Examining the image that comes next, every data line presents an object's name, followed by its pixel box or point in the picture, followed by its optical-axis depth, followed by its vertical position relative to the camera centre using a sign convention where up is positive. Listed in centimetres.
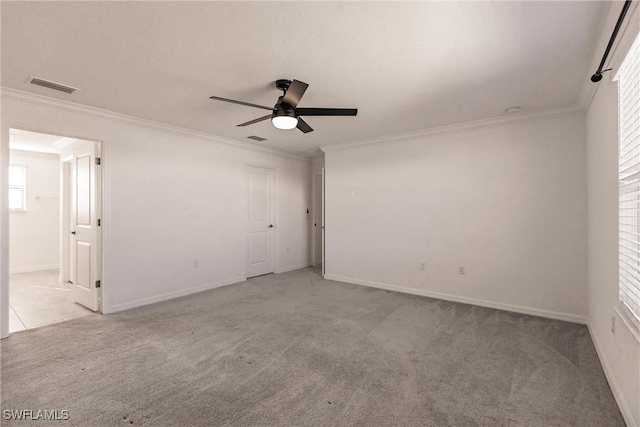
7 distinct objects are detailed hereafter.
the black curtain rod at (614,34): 160 +104
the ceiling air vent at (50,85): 275 +127
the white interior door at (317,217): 680 -5
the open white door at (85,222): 372 -8
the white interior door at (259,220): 557 -9
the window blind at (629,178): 173 +22
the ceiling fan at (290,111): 260 +95
